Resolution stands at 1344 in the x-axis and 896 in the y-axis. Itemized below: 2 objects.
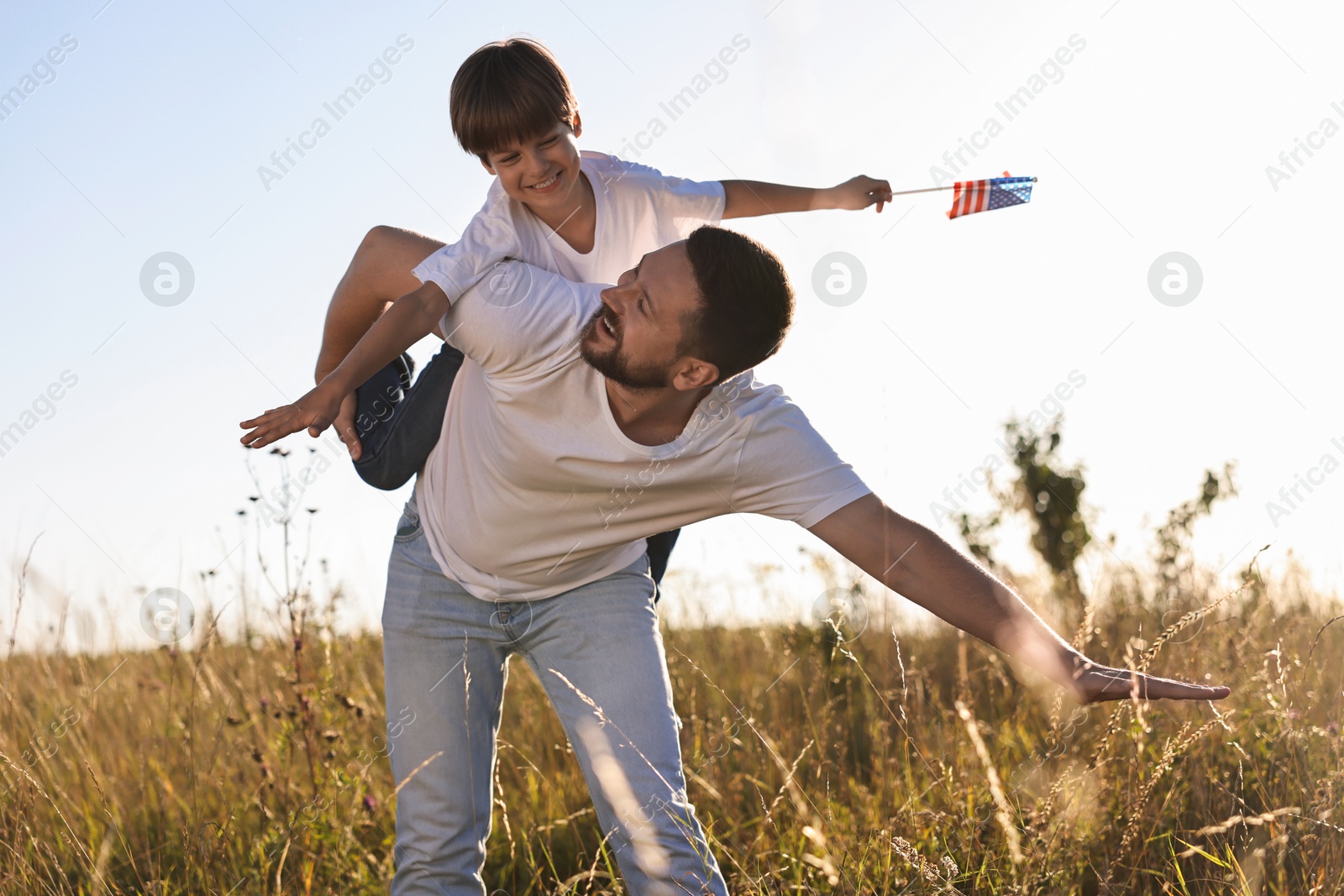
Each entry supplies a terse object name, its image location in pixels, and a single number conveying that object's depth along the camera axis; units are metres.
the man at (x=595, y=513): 2.44
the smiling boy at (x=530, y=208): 3.22
